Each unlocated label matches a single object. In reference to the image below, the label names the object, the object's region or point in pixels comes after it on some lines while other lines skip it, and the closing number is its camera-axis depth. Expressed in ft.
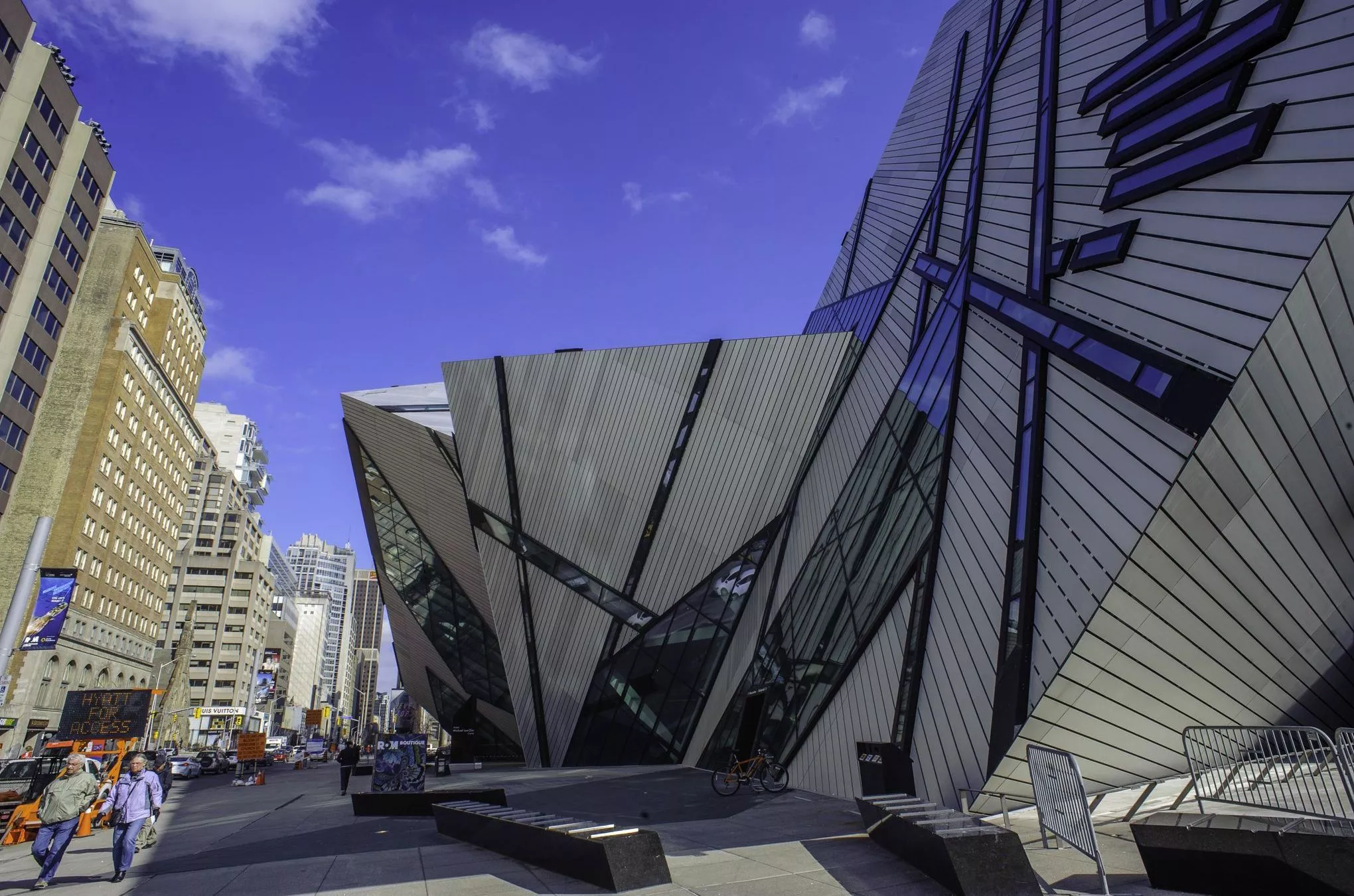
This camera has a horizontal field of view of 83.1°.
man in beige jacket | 27.96
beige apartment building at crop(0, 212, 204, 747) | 192.34
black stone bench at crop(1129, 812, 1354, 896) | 16.99
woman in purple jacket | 28.76
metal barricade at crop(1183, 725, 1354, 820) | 20.47
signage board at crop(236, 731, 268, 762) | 108.78
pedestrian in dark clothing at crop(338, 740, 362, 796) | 68.69
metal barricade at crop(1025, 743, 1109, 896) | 19.74
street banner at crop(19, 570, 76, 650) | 87.51
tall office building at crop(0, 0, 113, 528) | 156.25
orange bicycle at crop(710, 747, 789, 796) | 47.85
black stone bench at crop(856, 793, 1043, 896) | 19.34
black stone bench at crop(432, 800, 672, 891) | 22.25
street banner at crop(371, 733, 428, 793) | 56.75
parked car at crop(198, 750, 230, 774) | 153.07
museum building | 22.72
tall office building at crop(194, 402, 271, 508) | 486.38
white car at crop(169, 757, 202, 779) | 129.70
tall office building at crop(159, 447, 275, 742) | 380.37
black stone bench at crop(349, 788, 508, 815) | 42.75
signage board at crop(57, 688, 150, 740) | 87.97
